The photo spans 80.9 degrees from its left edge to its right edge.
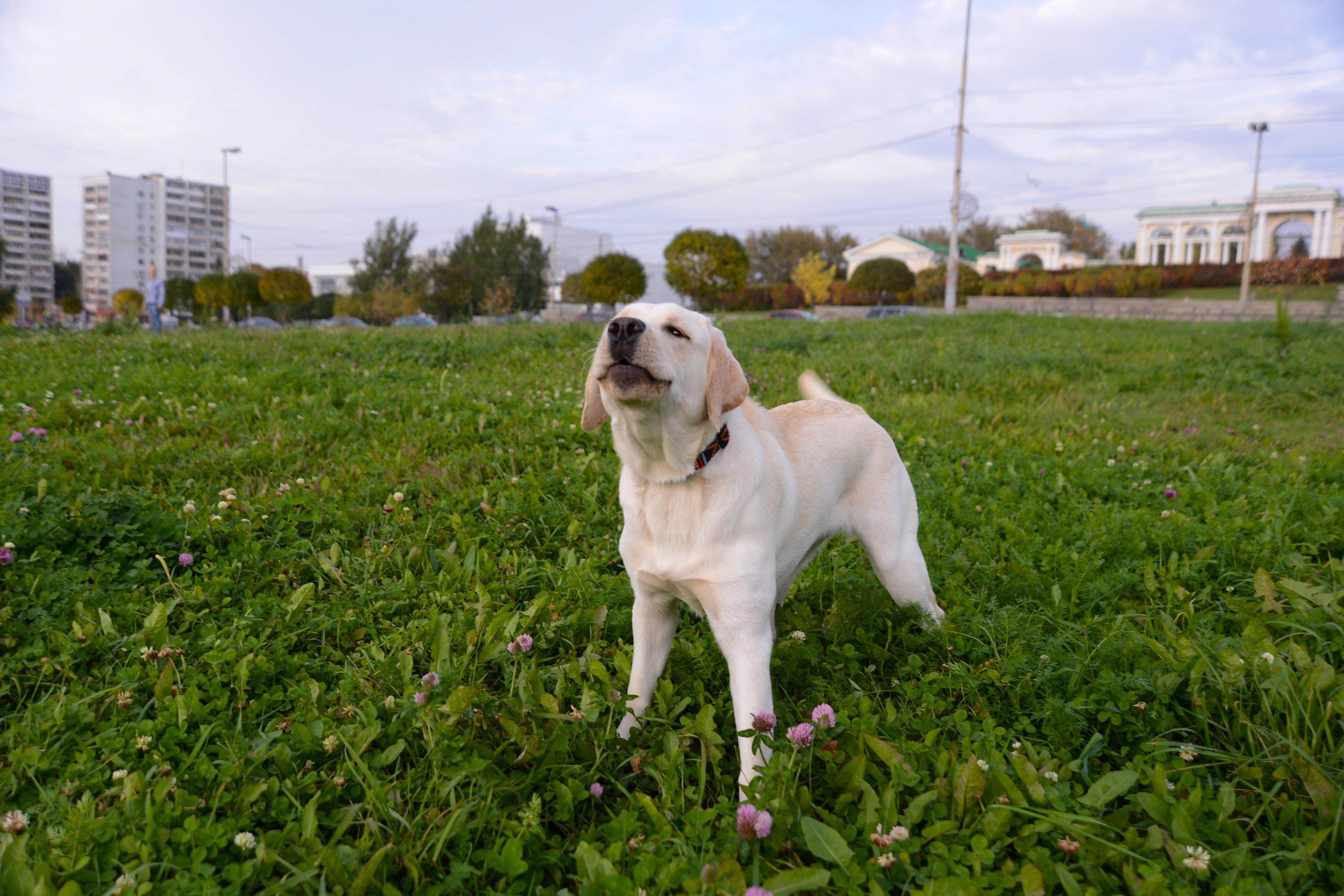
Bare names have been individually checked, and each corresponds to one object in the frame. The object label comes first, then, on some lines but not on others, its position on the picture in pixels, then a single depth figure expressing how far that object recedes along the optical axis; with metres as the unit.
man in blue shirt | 17.80
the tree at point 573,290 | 63.25
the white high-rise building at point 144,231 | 131.50
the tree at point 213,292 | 45.34
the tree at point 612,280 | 36.06
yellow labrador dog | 2.49
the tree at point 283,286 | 41.69
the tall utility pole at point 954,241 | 30.69
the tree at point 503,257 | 49.59
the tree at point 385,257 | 53.56
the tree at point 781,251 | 74.88
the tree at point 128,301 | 51.33
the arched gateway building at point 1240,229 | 62.38
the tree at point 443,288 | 45.28
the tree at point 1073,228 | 84.56
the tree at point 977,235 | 86.19
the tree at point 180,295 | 58.59
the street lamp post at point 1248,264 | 38.84
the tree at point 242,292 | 45.28
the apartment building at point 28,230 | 125.12
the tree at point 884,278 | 44.94
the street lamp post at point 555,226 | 59.11
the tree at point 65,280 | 95.69
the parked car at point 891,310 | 34.75
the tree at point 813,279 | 49.59
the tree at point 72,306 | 62.78
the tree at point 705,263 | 32.69
